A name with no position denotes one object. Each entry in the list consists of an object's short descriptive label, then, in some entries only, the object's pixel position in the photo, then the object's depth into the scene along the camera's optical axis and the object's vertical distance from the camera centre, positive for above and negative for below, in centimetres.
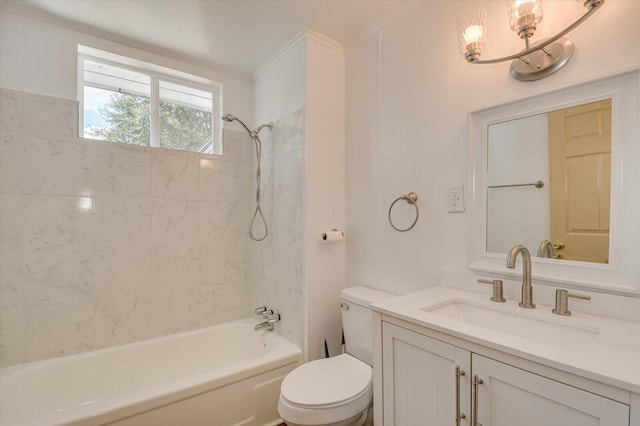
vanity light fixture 114 +66
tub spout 225 -83
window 216 +80
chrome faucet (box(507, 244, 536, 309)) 117 -24
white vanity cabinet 73 -51
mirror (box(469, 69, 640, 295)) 104 +11
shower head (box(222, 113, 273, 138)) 235 +66
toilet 136 -84
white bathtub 149 -100
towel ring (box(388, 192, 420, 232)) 170 +7
